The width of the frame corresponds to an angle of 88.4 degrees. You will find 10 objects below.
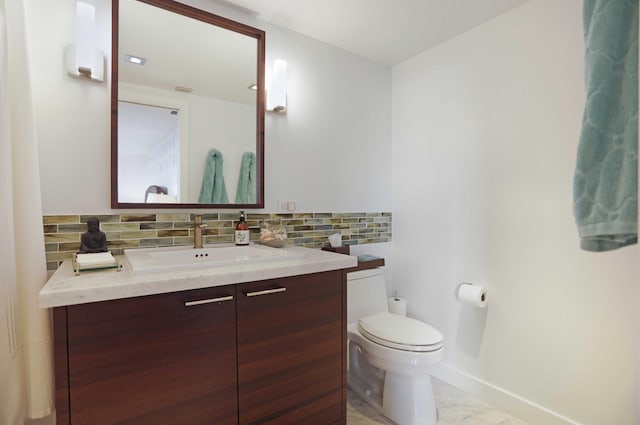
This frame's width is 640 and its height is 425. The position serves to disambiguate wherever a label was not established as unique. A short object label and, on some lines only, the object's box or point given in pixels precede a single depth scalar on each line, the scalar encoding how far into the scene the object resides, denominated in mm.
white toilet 1639
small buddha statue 1376
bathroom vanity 942
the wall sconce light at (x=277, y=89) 1960
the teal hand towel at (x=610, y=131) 568
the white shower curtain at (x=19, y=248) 1063
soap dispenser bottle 1780
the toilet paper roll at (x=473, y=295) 1904
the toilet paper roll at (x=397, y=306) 2277
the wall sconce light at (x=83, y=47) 1400
